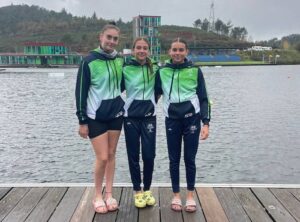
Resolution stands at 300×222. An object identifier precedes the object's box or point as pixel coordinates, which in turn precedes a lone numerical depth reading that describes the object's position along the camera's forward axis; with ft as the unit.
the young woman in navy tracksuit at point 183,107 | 10.50
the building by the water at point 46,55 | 284.34
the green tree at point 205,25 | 445.56
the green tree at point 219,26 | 425.40
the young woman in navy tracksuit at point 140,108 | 10.49
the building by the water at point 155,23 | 222.17
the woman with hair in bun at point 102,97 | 9.95
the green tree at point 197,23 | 455.72
